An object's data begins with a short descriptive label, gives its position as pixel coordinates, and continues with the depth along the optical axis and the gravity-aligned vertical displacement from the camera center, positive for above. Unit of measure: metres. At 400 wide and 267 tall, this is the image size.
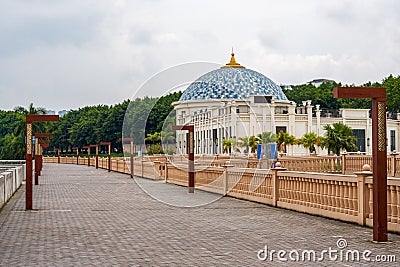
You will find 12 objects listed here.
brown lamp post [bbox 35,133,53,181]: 34.24 +0.21
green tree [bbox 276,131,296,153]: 59.89 +0.50
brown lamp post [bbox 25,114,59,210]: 17.06 -0.35
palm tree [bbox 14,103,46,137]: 81.00 +2.77
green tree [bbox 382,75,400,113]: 89.12 +7.36
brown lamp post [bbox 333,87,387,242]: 10.41 -0.09
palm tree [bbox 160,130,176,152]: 22.52 +0.31
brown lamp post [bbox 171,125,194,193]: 23.08 -0.33
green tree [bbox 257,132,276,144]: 35.69 +0.43
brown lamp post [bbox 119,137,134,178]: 24.17 +0.22
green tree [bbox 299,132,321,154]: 64.81 +0.51
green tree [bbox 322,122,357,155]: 52.84 +0.50
